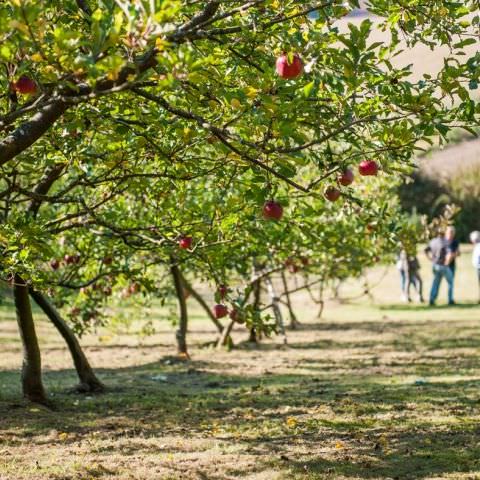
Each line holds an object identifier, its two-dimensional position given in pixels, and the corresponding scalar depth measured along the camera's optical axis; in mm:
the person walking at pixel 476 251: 21172
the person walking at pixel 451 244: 21900
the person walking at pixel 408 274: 24384
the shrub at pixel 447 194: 41906
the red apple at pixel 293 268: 15183
